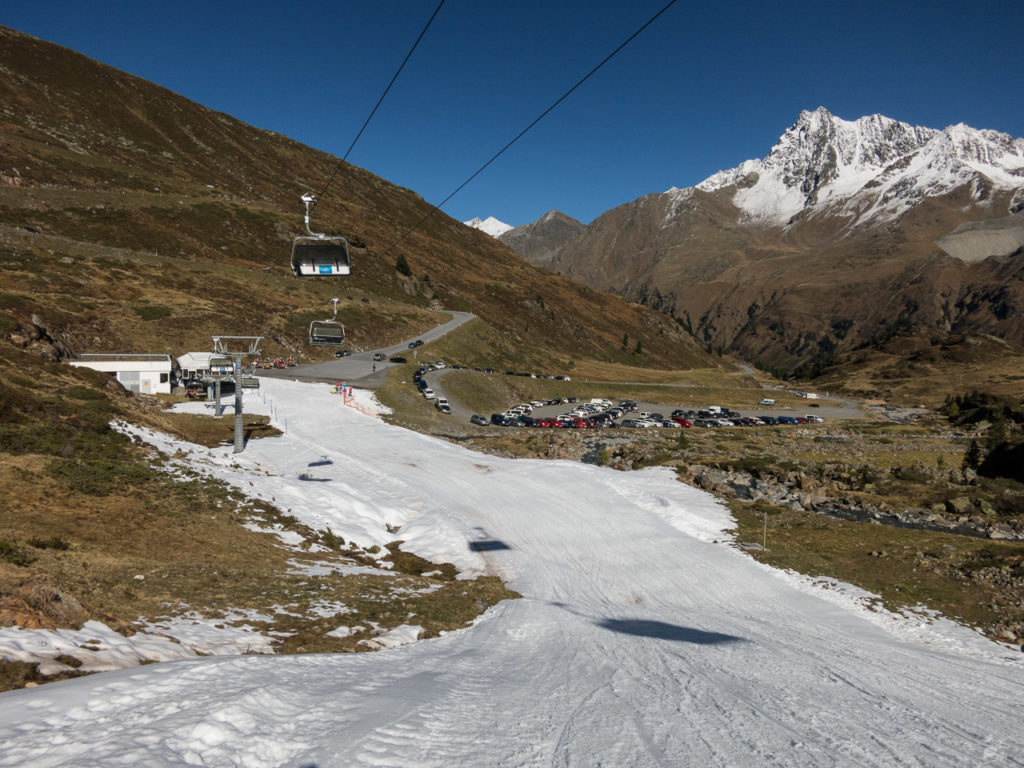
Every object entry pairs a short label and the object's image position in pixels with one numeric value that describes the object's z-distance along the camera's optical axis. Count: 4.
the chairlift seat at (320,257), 19.67
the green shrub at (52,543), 12.61
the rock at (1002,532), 29.42
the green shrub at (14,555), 11.13
